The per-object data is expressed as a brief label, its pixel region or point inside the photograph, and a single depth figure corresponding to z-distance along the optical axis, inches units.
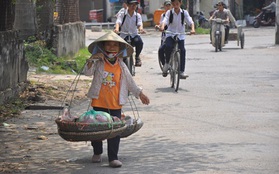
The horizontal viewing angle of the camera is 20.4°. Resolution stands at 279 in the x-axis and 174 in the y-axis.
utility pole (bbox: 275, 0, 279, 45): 1127.0
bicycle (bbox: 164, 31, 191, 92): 610.9
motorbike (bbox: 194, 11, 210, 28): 1712.6
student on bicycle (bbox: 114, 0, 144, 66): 644.7
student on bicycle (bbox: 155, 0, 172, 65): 645.3
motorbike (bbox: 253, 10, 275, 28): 1763.0
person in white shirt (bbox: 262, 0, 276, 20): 1724.9
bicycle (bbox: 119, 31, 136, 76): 636.1
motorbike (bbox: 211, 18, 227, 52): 1013.8
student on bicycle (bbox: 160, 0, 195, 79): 625.3
